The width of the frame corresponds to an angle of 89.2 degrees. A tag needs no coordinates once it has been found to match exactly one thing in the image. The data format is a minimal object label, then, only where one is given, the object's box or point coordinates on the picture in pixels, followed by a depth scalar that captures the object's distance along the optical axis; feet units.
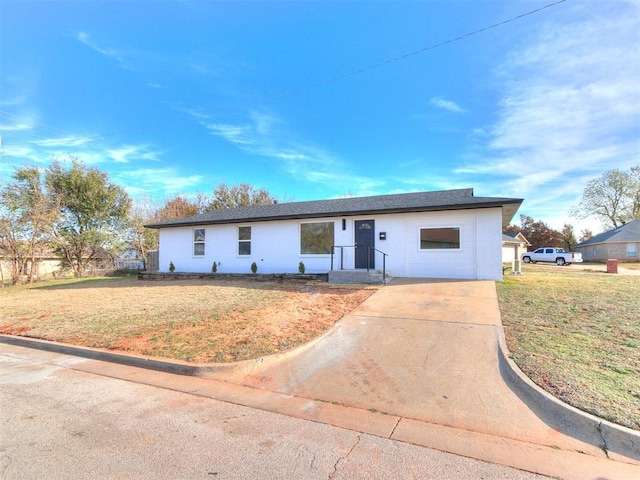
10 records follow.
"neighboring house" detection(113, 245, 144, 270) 76.84
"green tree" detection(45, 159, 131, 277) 66.64
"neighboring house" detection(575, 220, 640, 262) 107.14
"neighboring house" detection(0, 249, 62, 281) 53.97
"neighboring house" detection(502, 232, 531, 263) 87.76
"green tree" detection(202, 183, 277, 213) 115.44
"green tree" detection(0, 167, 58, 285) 52.34
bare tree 133.28
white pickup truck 99.09
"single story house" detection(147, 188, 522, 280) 36.76
